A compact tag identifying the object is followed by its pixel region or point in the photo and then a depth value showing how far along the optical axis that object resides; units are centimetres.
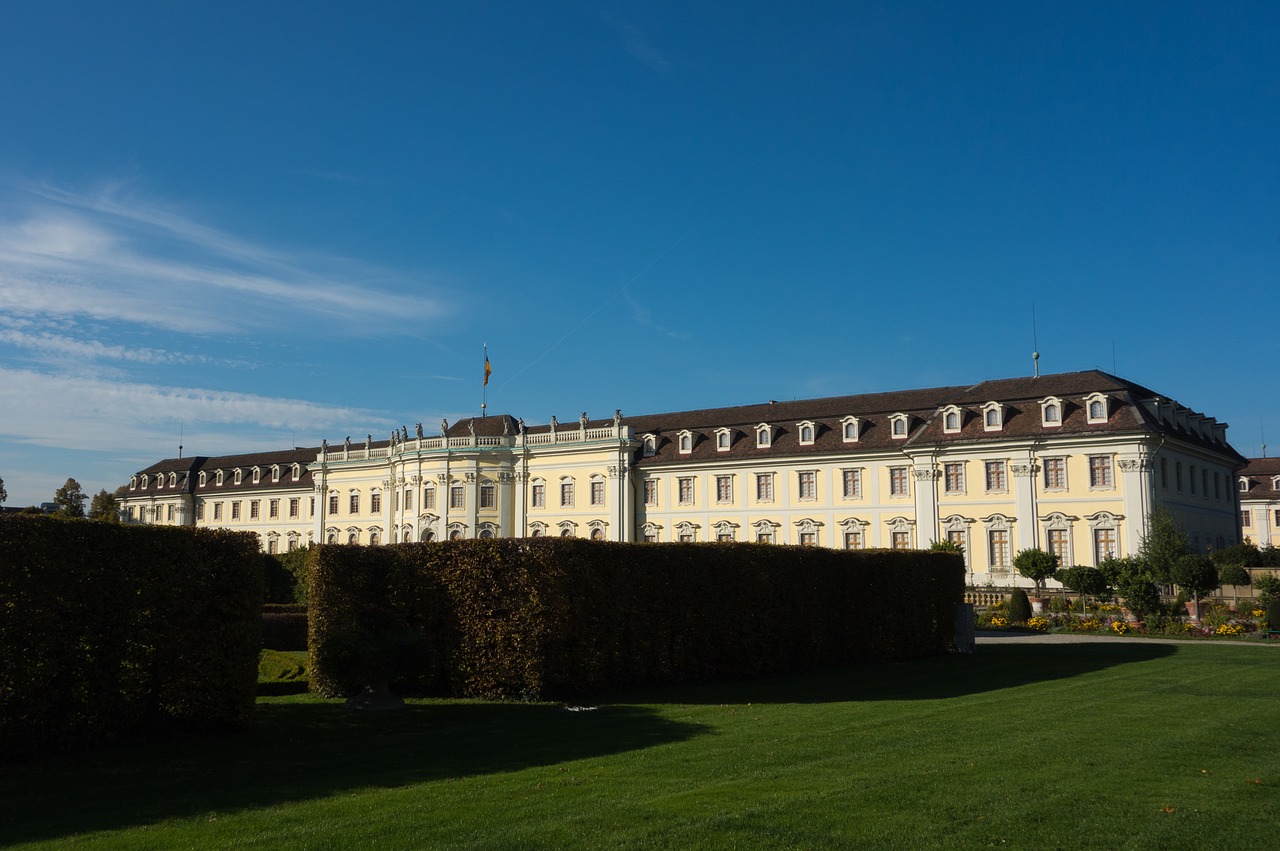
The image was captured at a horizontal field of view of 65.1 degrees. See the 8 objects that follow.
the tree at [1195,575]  3825
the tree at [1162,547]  3966
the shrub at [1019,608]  4034
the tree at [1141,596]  3688
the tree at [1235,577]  4216
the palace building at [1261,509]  8325
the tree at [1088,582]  4303
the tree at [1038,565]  4778
